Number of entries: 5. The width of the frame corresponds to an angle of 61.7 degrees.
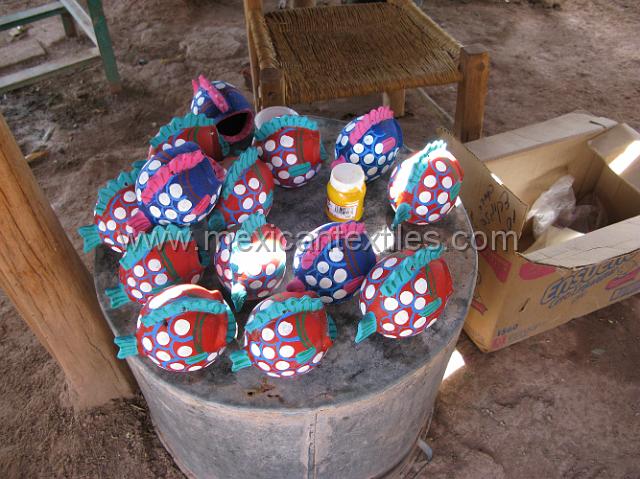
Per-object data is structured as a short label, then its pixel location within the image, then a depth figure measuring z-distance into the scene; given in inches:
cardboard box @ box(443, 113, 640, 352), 58.7
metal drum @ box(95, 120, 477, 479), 41.9
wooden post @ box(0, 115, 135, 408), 42.5
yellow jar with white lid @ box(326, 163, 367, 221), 48.6
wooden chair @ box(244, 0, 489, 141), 72.7
